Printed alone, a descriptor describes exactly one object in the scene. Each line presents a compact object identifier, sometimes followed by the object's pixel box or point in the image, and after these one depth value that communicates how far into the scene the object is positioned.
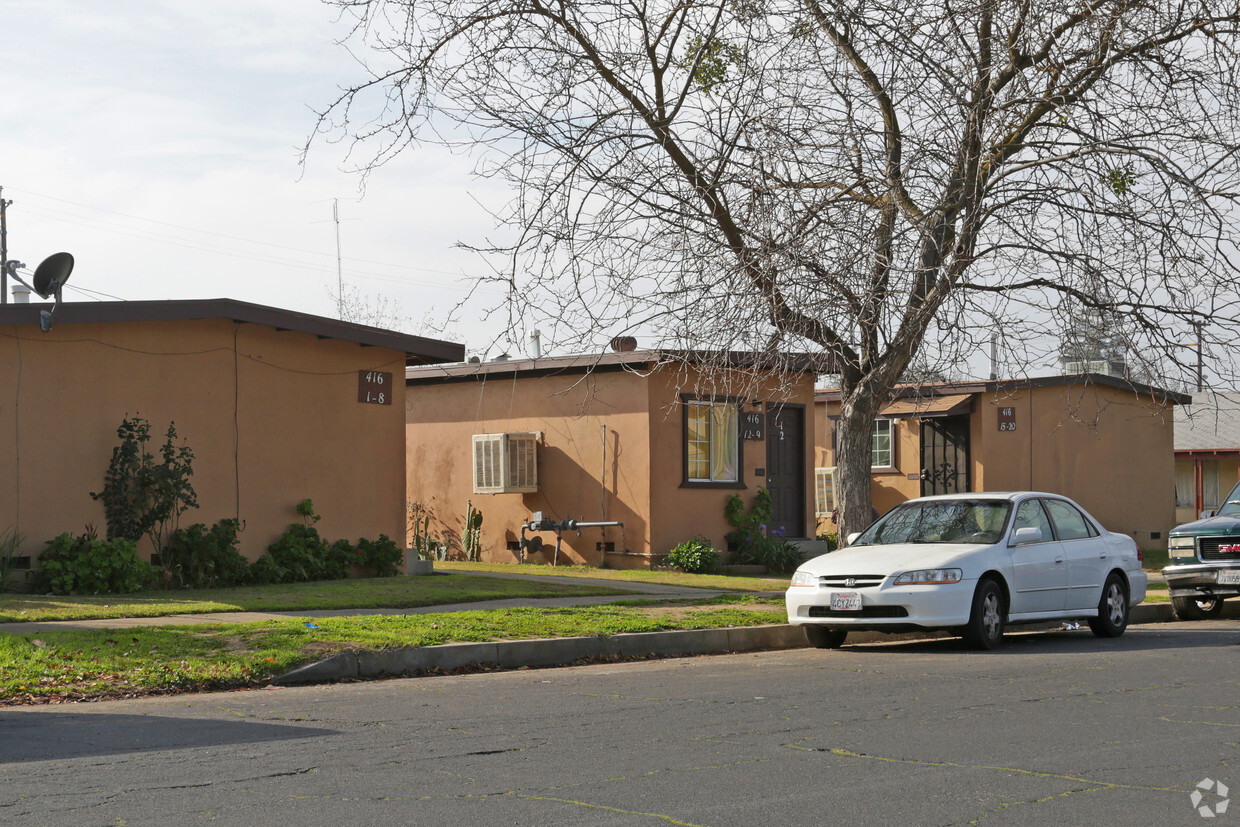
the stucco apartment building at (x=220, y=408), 14.80
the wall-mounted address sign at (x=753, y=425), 22.22
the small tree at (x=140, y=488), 15.21
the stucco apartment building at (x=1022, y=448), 26.86
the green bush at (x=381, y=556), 18.17
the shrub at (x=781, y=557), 21.50
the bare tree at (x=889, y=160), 11.87
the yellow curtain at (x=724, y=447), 21.92
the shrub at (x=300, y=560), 16.62
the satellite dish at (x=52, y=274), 14.91
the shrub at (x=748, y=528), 21.58
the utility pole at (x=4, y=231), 39.26
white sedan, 11.53
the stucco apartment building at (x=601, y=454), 21.09
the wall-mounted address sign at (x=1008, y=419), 26.95
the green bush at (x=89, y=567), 14.50
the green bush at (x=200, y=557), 15.79
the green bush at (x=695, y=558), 20.56
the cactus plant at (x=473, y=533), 23.16
